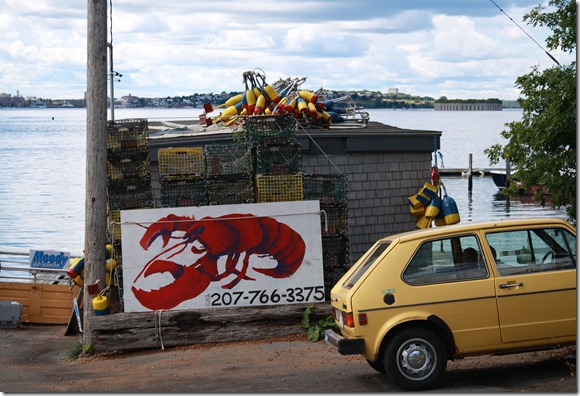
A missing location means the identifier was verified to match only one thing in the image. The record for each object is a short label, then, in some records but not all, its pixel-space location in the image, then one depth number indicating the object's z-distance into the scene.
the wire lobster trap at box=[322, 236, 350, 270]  14.63
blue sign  21.00
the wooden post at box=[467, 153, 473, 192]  66.38
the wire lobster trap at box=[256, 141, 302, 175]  15.05
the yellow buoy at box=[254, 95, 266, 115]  18.98
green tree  16.28
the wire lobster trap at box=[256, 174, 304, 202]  14.64
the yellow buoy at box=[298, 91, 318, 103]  18.94
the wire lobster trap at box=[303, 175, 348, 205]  14.77
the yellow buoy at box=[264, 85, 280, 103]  19.42
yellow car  9.46
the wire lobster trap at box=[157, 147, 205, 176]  15.12
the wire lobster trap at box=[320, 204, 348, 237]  14.59
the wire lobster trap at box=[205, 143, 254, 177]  15.02
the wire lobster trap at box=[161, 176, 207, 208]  14.75
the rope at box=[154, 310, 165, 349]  13.36
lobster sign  13.68
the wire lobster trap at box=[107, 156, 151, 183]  14.94
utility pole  13.96
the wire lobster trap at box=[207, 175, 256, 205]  14.80
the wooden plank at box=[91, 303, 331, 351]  13.31
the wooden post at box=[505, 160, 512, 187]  64.11
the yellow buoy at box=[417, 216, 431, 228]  17.53
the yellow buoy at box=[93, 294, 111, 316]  13.72
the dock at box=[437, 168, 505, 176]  77.38
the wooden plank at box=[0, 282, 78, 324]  18.09
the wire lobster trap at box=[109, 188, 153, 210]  14.85
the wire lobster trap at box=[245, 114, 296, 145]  15.30
